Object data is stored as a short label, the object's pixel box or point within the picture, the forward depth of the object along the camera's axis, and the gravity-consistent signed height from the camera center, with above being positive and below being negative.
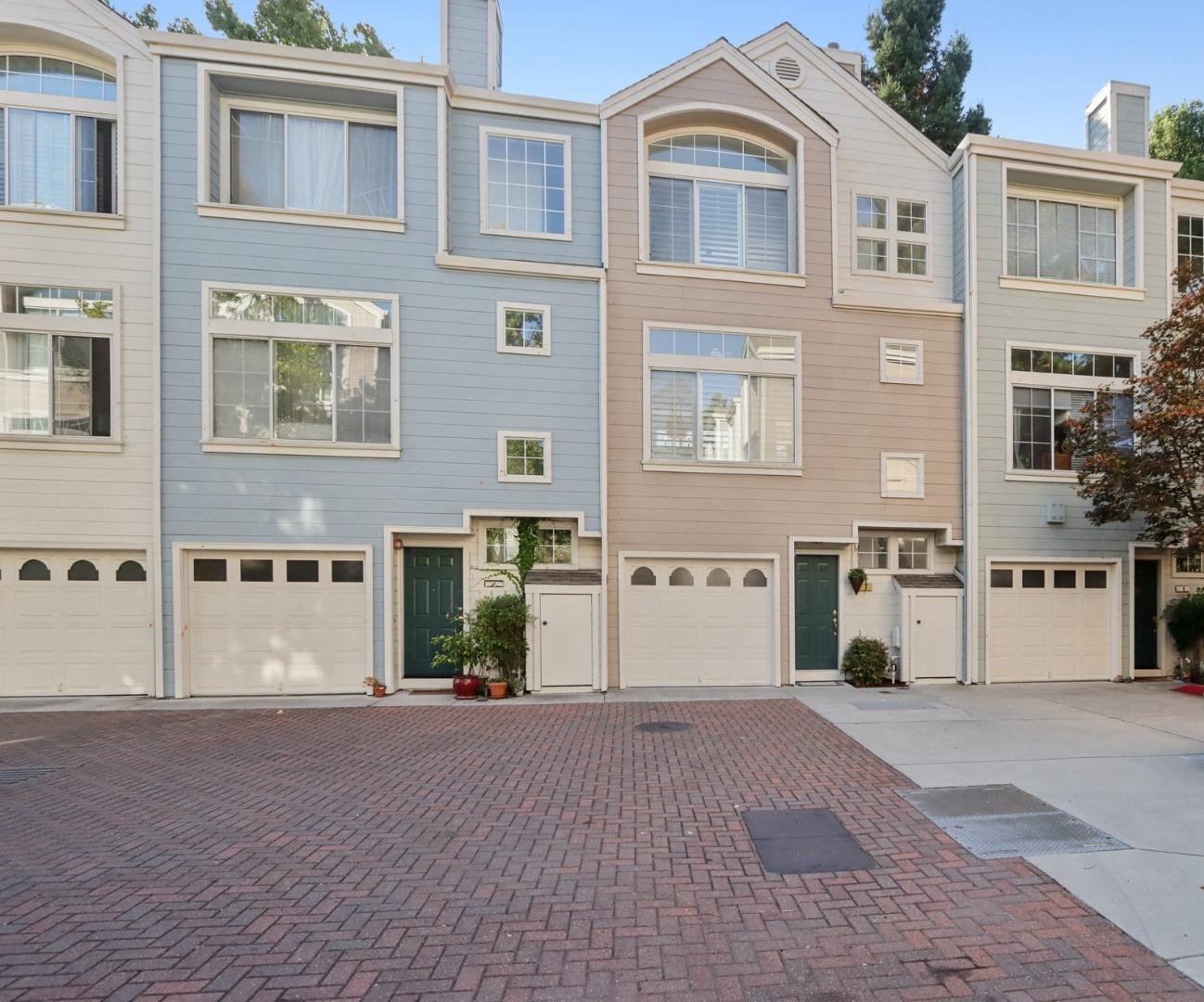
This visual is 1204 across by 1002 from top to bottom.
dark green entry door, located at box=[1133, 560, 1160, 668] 11.27 -2.06
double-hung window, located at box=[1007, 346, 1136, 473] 10.95 +1.89
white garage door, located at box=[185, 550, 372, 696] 9.38 -1.83
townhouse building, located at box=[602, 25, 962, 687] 10.20 +1.77
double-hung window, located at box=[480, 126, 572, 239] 10.14 +5.36
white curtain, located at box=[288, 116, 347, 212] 9.84 +5.49
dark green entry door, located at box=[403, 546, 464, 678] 9.87 -1.55
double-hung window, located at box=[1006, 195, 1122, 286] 11.26 +4.91
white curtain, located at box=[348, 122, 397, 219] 9.91 +5.44
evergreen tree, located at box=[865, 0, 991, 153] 18.91 +13.59
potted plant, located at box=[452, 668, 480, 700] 9.27 -2.78
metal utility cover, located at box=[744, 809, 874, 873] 4.24 -2.53
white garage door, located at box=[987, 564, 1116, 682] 10.70 -2.15
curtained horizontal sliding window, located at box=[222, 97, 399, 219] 9.78 +5.55
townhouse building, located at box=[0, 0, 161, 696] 9.00 +2.29
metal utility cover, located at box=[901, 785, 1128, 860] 4.46 -2.56
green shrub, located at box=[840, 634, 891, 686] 10.15 -2.67
